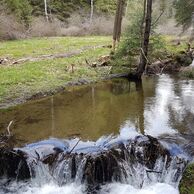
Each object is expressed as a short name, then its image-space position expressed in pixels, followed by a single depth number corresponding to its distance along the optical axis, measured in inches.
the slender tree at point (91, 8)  1110.4
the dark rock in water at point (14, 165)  217.7
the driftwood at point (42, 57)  481.1
